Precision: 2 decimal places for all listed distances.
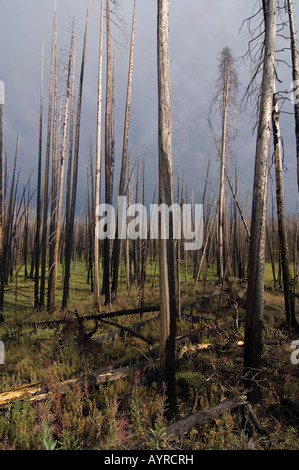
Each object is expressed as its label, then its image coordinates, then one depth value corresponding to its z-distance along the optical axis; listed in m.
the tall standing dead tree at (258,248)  3.66
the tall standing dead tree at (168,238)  3.31
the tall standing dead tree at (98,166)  8.59
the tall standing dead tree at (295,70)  6.37
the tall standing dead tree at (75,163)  9.60
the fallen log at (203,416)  2.83
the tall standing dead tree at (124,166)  10.12
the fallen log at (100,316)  4.59
